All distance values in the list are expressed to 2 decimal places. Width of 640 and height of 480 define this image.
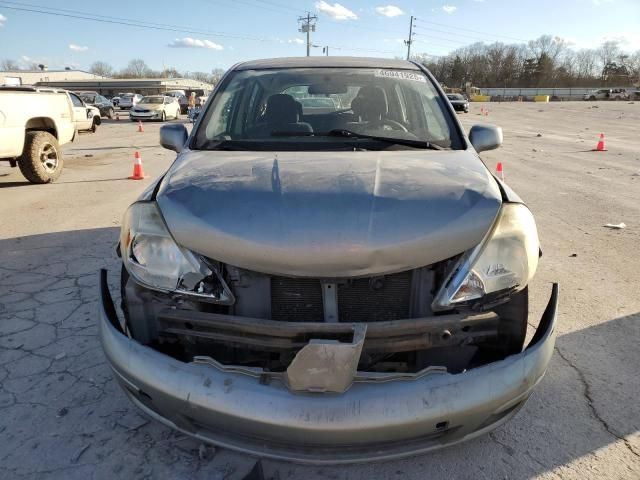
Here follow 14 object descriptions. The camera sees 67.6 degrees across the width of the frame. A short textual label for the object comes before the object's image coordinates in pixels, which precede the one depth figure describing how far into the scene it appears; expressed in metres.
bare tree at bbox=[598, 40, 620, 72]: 99.93
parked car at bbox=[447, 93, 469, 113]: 32.61
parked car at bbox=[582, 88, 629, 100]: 67.94
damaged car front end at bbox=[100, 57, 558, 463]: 1.63
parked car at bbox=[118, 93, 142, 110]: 41.96
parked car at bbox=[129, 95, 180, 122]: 27.33
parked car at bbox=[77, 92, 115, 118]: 31.27
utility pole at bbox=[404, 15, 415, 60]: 80.73
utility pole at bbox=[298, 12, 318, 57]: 66.94
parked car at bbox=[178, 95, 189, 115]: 37.12
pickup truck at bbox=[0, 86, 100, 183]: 7.39
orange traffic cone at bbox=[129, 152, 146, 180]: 9.02
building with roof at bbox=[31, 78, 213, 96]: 70.50
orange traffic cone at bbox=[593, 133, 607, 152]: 12.92
